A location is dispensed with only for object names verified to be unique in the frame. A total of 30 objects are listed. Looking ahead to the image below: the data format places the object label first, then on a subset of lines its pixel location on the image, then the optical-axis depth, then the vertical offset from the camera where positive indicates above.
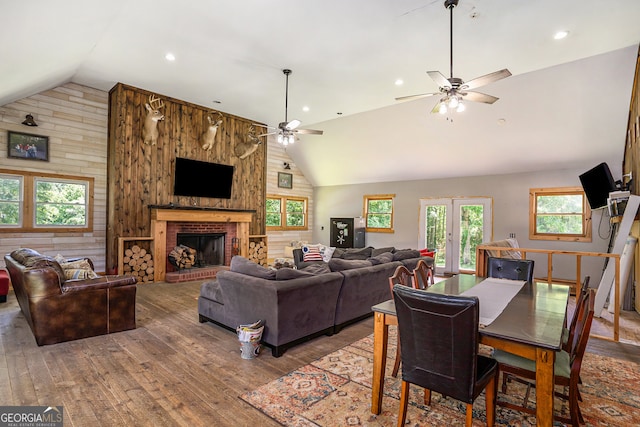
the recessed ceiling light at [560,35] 4.02 +2.30
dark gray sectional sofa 3.20 -0.94
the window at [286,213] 9.99 +0.01
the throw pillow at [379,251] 5.95 -0.67
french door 8.06 -0.34
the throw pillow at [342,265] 4.02 -0.63
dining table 1.71 -0.66
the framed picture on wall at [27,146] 5.51 +1.09
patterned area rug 2.21 -1.39
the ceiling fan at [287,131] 5.28 +1.41
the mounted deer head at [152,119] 6.23 +1.77
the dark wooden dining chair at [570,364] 1.89 -0.95
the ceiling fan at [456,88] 3.23 +1.37
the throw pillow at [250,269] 3.37 -0.61
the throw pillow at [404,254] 5.22 -0.64
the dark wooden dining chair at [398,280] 2.70 -0.56
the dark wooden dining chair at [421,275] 3.15 -0.59
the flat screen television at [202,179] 7.09 +0.75
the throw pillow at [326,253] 7.28 -0.88
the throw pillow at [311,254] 7.11 -0.88
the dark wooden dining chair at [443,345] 1.68 -0.71
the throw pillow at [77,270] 3.94 -0.76
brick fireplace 6.61 -0.39
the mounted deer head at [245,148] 8.06 +1.60
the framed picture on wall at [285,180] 10.14 +1.06
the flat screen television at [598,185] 5.63 +0.61
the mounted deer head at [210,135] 7.21 +1.74
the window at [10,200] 5.46 +0.14
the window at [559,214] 6.80 +0.08
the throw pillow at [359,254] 5.96 -0.74
